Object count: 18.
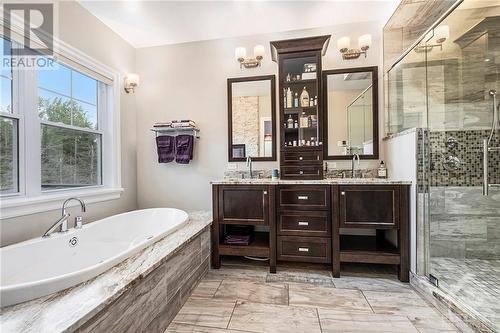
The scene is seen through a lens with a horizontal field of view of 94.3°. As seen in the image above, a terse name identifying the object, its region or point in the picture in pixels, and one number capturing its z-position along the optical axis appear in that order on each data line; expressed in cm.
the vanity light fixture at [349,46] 258
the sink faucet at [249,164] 287
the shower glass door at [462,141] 211
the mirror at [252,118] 286
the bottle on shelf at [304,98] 259
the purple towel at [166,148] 304
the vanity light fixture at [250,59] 276
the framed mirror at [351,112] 270
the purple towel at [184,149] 296
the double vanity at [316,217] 218
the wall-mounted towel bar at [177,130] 296
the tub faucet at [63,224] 178
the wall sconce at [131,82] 290
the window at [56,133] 182
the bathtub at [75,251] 107
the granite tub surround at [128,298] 92
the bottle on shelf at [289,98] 262
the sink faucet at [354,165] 269
